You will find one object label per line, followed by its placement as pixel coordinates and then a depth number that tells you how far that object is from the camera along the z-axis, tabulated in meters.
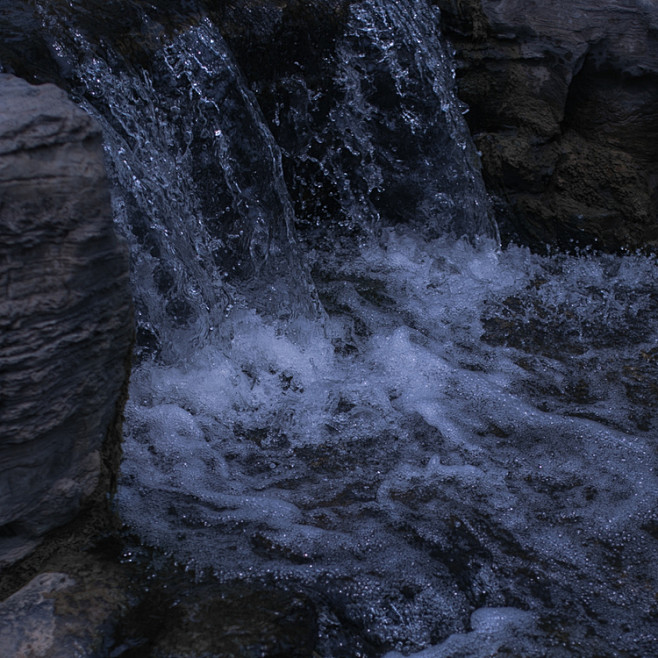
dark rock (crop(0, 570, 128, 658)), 1.42
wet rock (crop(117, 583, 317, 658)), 1.48
